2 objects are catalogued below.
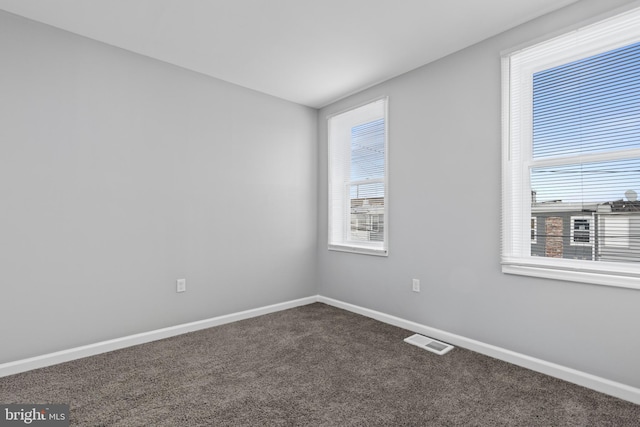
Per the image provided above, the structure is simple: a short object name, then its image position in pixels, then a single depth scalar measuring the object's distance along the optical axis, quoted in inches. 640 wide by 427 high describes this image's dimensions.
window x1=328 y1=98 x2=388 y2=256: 141.0
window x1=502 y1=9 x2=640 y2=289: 79.0
